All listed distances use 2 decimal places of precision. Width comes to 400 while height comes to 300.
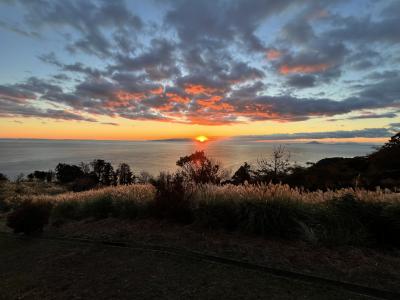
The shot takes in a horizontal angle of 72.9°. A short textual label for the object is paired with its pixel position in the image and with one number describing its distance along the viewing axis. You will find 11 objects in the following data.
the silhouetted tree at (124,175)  35.05
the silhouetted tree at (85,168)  47.41
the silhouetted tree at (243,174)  15.67
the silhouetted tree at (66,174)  43.34
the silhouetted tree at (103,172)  39.84
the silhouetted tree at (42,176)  46.80
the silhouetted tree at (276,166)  14.57
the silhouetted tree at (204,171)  11.80
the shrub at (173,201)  6.04
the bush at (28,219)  6.45
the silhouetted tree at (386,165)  9.59
